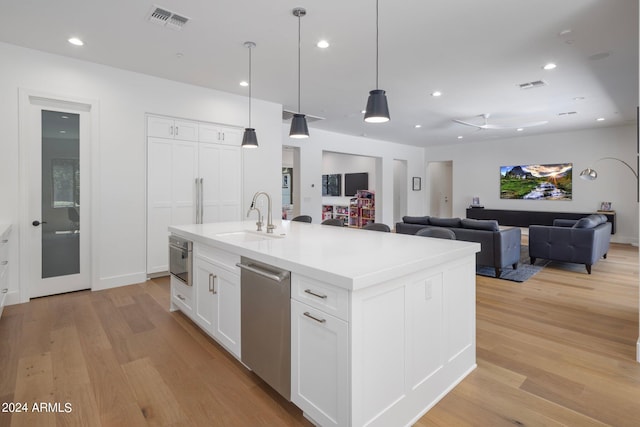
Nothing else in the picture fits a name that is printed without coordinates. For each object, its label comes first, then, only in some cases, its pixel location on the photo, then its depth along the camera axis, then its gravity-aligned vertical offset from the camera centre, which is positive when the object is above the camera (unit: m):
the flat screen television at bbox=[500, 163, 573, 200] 8.71 +0.65
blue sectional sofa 4.73 -0.49
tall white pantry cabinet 4.64 +0.40
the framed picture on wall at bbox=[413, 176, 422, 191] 11.24 +0.74
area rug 4.79 -1.01
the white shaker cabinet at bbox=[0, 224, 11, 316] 3.07 -0.57
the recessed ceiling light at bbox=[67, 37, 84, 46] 3.51 +1.72
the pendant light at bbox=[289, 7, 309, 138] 3.32 +0.77
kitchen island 1.51 -0.61
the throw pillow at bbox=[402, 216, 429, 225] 5.67 -0.26
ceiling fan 6.83 +1.70
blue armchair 4.96 -0.56
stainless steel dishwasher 1.84 -0.70
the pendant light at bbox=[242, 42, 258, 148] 3.84 +0.74
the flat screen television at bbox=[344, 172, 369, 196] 11.22 +0.76
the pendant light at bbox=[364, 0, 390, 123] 2.49 +0.73
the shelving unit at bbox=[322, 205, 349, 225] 11.52 -0.26
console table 8.22 -0.28
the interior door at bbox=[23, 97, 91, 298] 3.83 +0.08
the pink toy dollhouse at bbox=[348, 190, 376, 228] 10.64 -0.11
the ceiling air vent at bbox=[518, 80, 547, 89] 4.80 +1.77
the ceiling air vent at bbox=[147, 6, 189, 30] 3.01 +1.72
